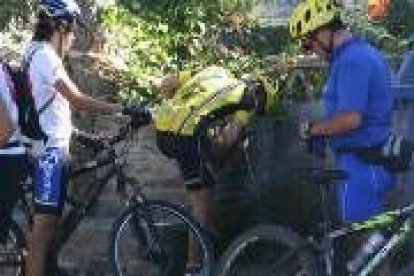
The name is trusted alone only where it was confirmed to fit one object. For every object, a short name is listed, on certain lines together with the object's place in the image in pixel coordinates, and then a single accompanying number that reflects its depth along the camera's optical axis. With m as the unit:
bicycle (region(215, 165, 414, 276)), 7.06
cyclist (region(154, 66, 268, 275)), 8.43
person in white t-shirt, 8.22
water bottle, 7.14
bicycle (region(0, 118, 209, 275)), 8.41
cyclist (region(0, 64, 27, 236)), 7.84
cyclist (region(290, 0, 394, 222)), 7.19
